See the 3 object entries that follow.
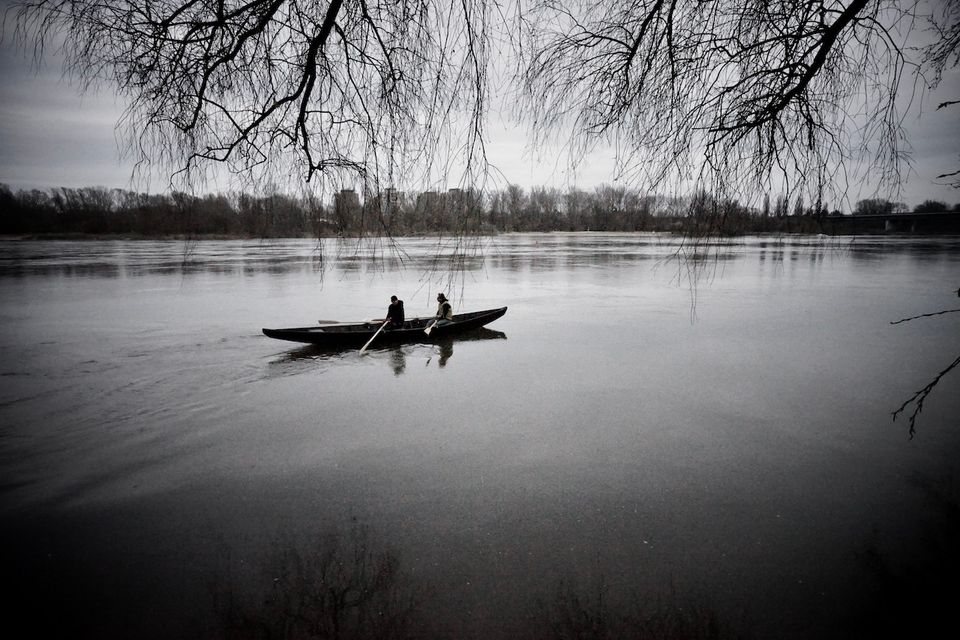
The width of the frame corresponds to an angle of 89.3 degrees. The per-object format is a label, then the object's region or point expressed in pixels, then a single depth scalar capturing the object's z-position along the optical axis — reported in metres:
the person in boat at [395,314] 13.54
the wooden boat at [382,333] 12.55
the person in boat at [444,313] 13.64
